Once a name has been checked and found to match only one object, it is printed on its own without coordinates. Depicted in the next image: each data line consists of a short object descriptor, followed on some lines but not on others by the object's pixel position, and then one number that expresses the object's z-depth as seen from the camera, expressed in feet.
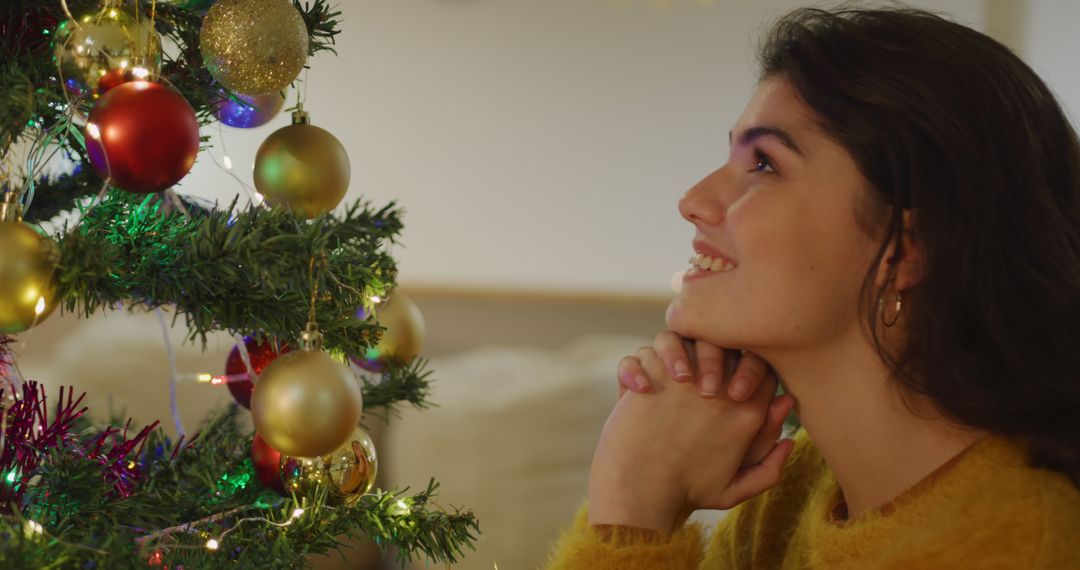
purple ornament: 2.92
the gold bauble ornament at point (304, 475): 2.76
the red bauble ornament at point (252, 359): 3.13
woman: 2.93
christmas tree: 2.20
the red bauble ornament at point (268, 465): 2.88
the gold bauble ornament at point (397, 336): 3.34
